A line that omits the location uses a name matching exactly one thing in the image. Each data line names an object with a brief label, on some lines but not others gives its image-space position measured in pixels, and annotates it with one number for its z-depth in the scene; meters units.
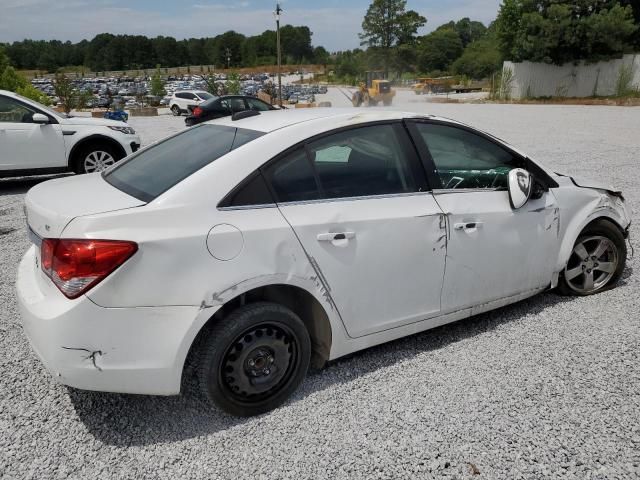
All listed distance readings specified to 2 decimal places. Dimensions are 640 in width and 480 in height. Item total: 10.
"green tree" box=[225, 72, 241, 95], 34.53
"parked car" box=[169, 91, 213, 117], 28.12
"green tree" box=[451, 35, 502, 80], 68.44
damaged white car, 2.19
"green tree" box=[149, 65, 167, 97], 39.97
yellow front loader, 31.72
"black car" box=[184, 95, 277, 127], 18.16
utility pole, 27.62
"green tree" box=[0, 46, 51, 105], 17.95
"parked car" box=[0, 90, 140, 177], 7.71
